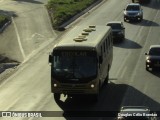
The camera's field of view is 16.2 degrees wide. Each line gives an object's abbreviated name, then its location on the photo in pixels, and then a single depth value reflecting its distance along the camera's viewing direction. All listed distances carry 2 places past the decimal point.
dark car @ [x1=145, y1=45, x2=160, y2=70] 40.38
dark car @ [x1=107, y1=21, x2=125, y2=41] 53.12
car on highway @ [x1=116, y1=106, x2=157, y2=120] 23.41
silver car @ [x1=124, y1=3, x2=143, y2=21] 65.69
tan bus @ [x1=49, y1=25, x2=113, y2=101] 30.08
